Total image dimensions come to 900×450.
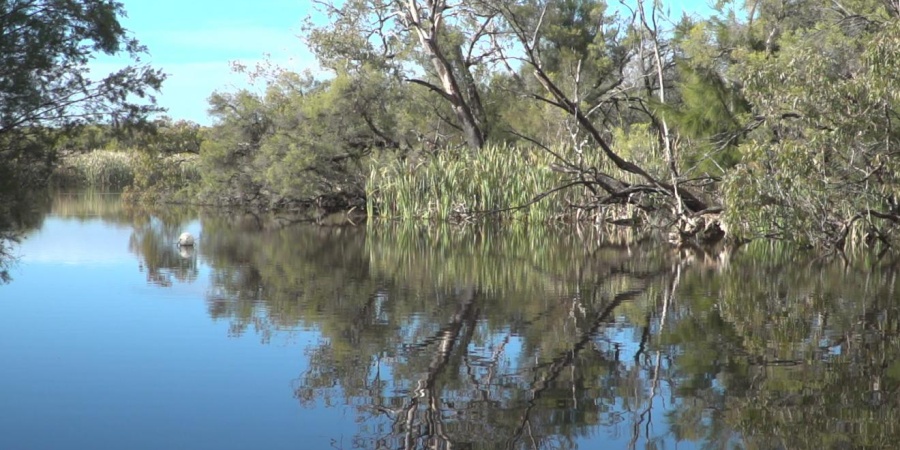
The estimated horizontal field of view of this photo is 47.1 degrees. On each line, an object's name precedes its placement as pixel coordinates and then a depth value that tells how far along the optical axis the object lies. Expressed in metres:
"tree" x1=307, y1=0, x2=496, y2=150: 27.17
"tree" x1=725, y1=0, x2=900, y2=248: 13.27
